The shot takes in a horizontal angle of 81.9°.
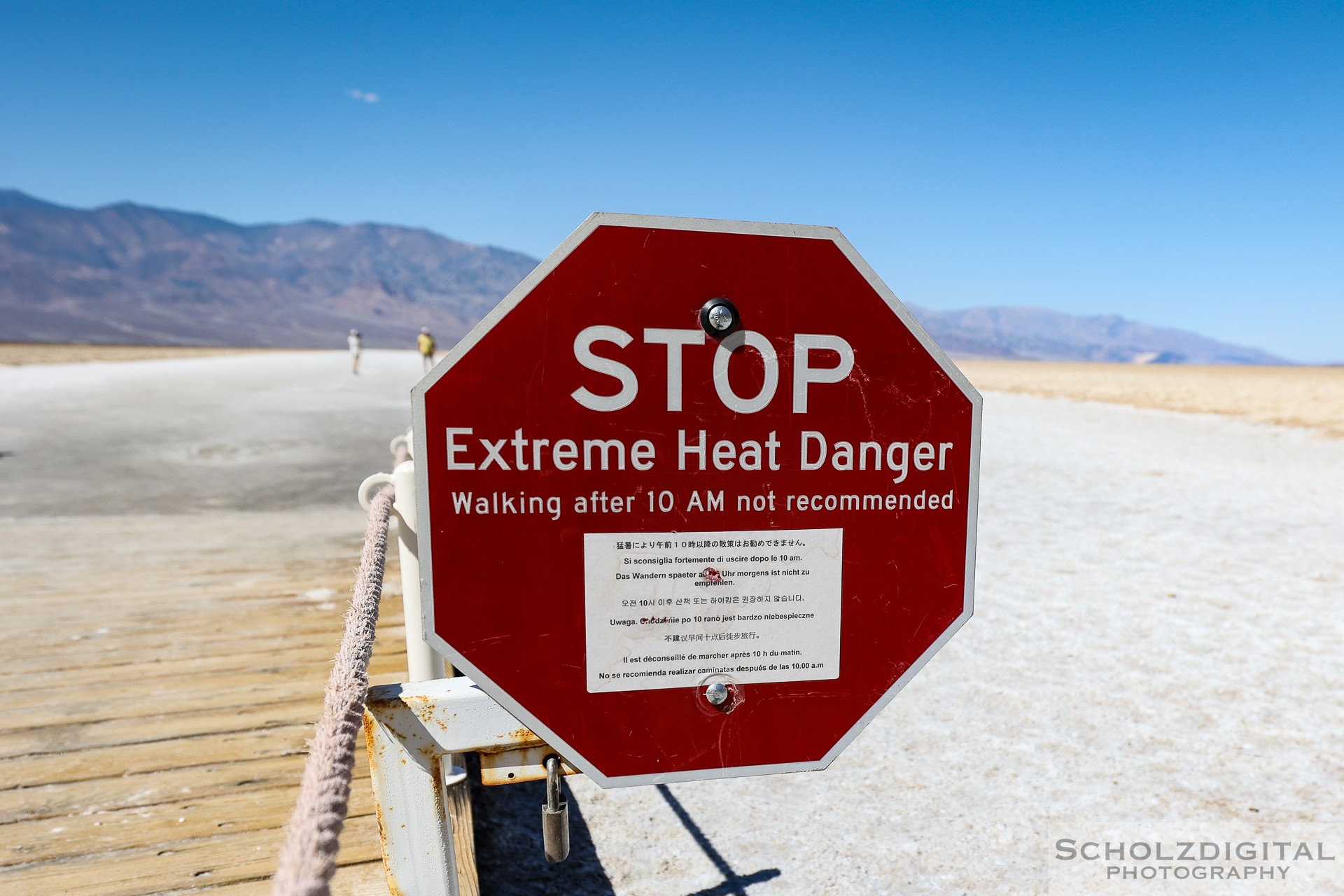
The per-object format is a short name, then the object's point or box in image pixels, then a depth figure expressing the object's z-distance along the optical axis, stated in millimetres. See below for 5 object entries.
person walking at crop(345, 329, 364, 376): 26047
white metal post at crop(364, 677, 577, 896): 992
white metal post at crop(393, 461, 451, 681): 1520
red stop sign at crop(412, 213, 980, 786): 948
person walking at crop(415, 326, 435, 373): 24844
